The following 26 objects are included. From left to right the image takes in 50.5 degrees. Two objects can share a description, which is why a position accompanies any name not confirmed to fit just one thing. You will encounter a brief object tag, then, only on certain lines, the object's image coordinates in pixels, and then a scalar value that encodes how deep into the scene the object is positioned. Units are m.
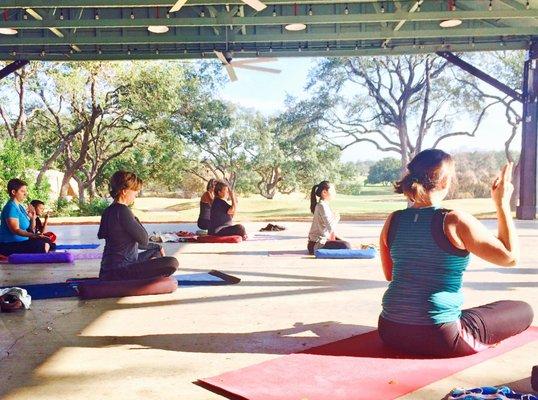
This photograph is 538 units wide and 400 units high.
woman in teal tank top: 2.55
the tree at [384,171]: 25.56
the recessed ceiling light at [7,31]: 9.26
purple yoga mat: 6.89
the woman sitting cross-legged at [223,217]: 8.63
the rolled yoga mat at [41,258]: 6.36
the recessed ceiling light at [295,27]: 9.22
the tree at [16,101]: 18.84
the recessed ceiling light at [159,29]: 9.36
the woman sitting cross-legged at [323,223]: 6.68
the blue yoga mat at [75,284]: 4.47
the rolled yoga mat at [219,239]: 8.48
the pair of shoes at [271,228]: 10.59
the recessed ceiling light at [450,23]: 9.16
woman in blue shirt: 6.32
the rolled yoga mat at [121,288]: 4.31
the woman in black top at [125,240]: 4.34
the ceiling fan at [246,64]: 8.78
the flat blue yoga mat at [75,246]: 7.91
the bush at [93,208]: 18.08
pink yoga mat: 2.32
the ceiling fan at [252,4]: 6.44
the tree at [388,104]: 19.64
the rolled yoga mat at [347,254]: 6.57
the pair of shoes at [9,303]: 3.91
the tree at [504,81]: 18.88
